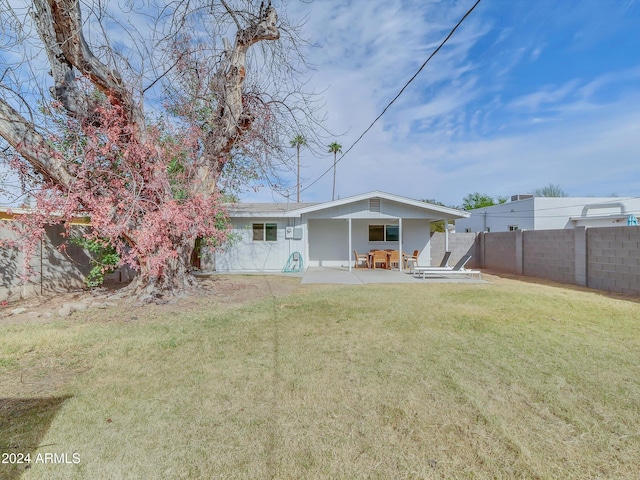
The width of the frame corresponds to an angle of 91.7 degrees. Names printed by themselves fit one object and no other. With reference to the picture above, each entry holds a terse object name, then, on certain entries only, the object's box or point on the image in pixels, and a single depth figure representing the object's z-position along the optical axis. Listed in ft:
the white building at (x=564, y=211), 66.64
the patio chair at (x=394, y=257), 47.83
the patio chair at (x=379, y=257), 48.32
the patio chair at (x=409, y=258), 46.85
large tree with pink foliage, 18.74
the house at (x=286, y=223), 44.45
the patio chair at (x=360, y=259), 49.67
